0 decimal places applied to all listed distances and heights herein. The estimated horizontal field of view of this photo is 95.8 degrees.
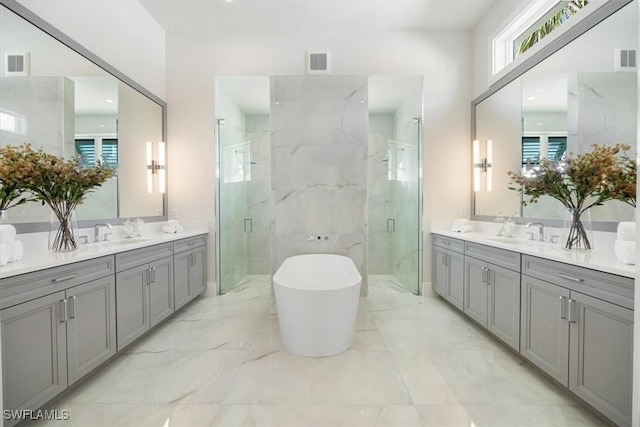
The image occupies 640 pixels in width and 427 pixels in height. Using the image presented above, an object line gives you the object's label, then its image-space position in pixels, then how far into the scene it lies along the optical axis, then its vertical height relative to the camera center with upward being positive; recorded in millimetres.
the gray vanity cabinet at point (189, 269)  3117 -737
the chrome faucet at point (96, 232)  2582 -235
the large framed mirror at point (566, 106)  1935 +832
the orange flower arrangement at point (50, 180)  1748 +172
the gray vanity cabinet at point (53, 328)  1427 -710
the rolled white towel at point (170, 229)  3502 -281
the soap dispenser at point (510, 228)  2895 -222
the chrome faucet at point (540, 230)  2596 -217
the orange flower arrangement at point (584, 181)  1839 +175
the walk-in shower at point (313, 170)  3738 +503
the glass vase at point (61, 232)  2100 -194
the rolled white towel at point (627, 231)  1729 -151
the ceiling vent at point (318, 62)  3740 +1863
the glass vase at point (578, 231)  2055 -181
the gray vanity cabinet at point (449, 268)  3113 -735
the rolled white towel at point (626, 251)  1548 -249
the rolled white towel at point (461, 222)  3564 -201
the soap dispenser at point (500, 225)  3018 -201
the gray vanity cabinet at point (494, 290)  2252 -739
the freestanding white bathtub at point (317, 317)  2230 -887
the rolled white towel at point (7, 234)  1626 -160
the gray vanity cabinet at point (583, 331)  1435 -727
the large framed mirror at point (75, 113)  1920 +785
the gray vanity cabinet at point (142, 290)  2244 -735
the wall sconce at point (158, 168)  3502 +476
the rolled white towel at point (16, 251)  1646 -262
